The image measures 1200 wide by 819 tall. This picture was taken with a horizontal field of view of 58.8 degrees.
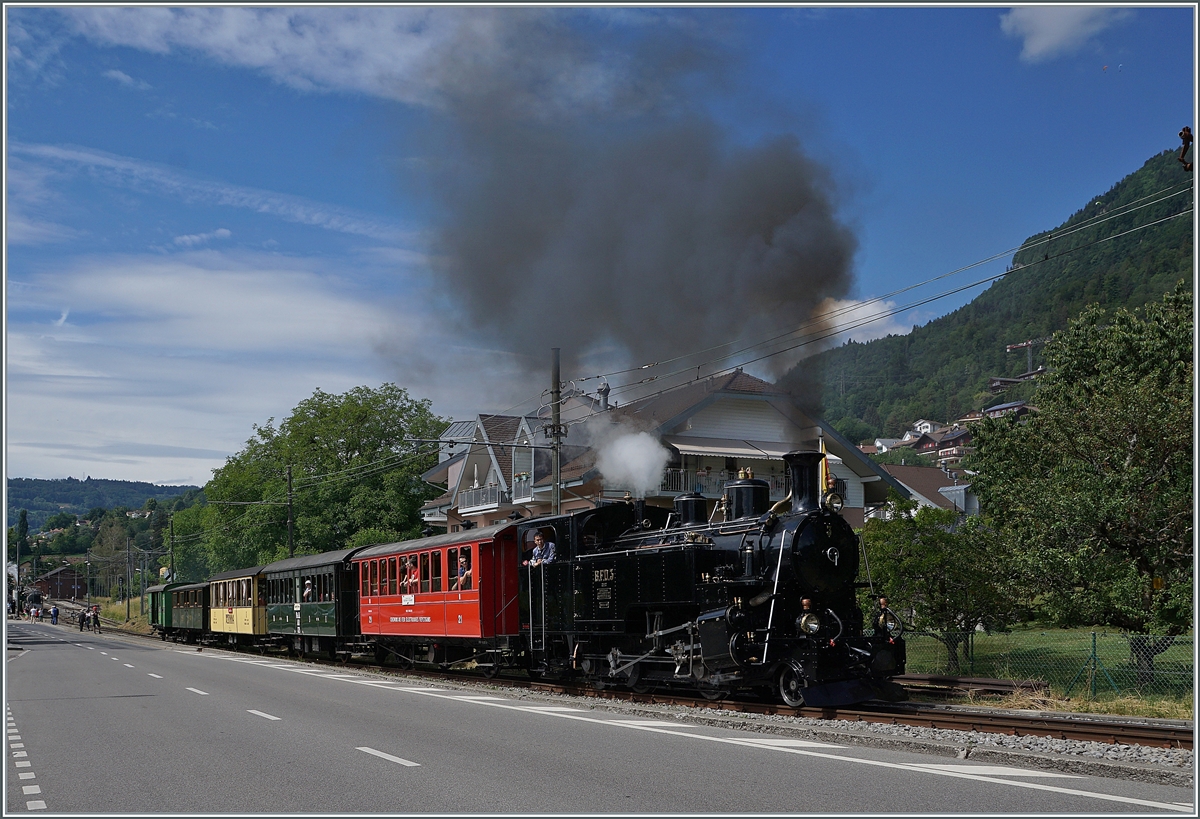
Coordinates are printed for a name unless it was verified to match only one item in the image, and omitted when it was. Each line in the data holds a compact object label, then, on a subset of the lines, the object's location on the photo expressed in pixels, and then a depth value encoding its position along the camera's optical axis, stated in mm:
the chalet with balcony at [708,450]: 33531
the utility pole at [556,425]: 23156
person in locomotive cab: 18000
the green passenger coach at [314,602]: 27156
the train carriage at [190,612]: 44469
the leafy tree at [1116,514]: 17812
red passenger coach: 19500
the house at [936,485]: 53188
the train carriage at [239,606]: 35719
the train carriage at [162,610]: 52372
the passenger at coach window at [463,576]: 20094
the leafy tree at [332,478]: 57031
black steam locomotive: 13680
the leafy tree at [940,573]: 20016
